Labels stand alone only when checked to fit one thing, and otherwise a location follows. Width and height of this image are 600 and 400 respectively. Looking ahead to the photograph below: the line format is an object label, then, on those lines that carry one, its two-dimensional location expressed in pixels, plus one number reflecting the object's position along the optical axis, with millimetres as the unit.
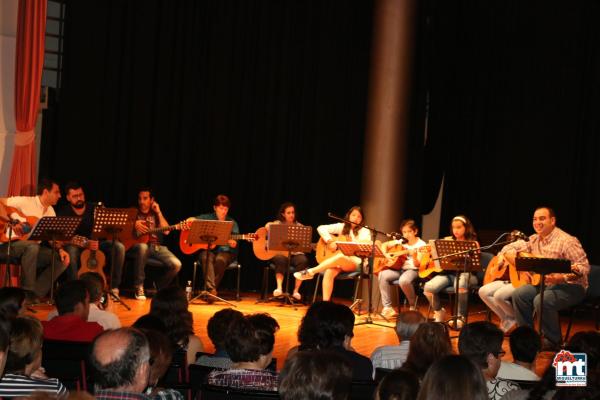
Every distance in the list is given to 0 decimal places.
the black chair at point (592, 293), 7852
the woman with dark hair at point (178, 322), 4520
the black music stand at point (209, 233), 9633
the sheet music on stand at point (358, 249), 9125
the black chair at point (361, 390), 3506
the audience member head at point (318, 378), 2686
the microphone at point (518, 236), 7941
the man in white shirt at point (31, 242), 8789
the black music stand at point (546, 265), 7262
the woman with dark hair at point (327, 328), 4172
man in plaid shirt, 7660
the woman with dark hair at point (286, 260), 10445
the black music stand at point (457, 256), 8234
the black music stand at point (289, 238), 9953
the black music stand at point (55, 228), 8281
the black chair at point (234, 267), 10367
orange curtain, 10195
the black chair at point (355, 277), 9617
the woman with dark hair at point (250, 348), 3537
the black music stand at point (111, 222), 9039
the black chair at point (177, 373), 3944
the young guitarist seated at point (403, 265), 9391
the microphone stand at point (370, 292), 8859
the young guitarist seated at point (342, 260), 9938
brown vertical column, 10500
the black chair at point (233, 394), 3201
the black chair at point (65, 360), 3836
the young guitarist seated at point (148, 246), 10031
